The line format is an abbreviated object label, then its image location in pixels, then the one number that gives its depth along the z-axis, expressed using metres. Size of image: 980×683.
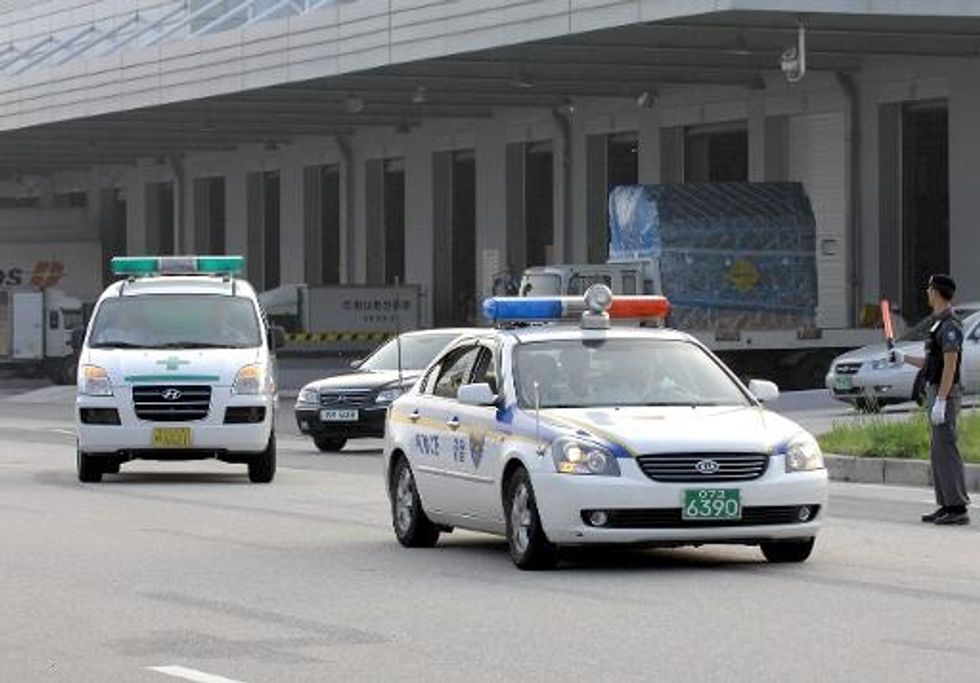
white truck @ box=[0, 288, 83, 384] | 68.25
